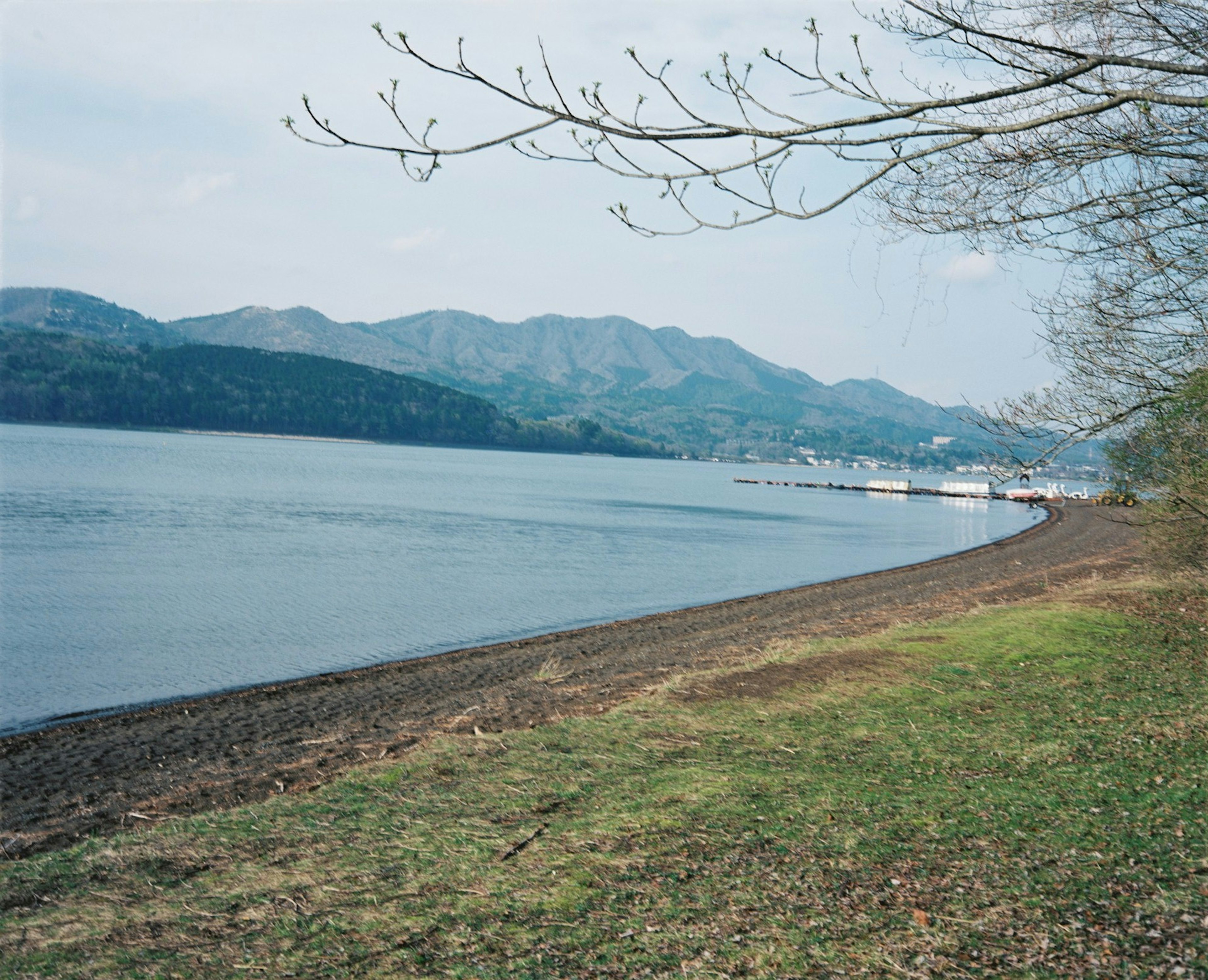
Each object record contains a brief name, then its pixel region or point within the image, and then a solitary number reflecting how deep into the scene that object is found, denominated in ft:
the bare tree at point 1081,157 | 13.74
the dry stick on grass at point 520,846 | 18.70
